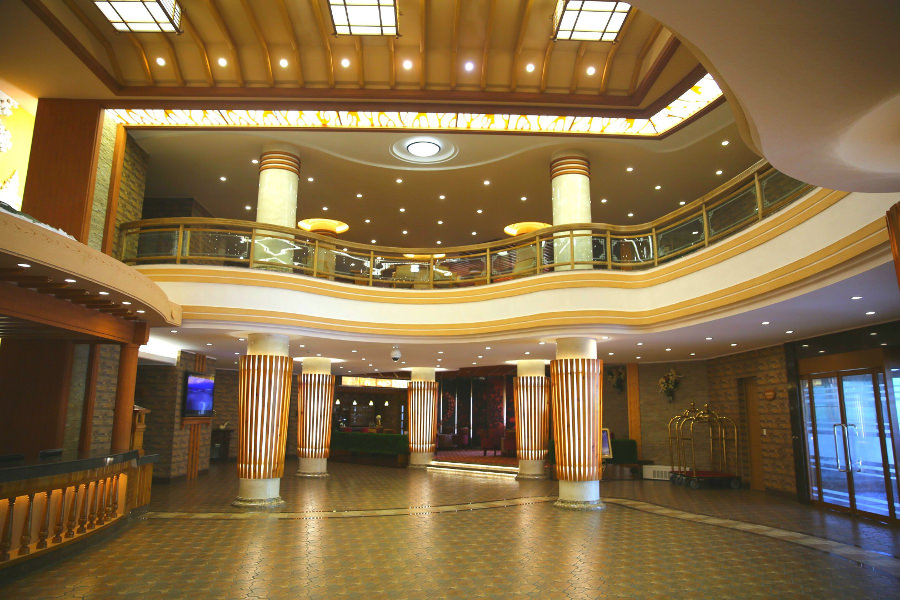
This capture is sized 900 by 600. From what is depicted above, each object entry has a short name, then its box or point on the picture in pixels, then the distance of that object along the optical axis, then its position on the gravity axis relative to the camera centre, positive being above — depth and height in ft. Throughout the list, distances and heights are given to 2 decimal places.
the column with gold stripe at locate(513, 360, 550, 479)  50.98 -0.42
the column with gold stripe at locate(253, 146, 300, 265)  42.86 +16.64
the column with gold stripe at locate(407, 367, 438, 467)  59.72 -0.25
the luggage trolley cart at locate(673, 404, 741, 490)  44.93 -2.82
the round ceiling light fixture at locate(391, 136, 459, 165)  45.06 +20.36
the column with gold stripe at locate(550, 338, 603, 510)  35.68 -0.46
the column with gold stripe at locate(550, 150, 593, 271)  43.11 +16.87
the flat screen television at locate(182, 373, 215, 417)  47.67 +1.46
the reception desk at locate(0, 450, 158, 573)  19.43 -3.40
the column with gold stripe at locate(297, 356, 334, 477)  51.26 -0.19
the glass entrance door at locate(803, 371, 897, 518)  31.19 -1.46
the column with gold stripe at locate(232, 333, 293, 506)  35.42 -0.45
